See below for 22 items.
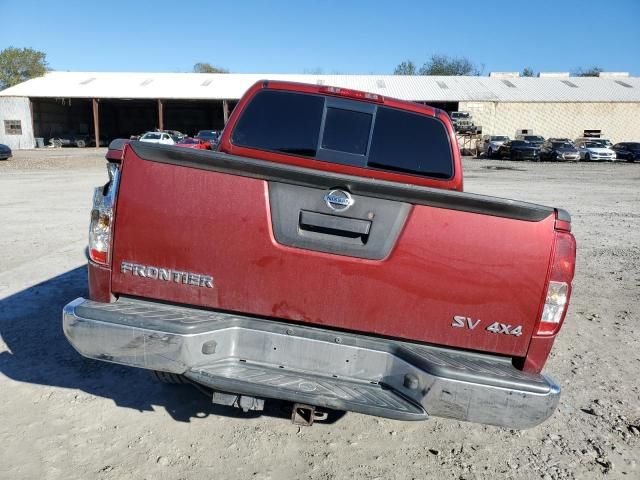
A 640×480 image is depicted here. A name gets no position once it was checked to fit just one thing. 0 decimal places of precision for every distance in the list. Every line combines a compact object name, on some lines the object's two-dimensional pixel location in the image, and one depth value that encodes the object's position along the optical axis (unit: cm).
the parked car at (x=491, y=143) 3972
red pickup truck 233
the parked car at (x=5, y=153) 2736
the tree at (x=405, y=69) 8750
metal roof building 4372
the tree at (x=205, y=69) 9206
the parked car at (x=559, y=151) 3503
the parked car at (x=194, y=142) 2758
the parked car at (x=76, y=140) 4671
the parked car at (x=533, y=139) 3698
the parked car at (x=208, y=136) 3459
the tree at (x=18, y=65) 6362
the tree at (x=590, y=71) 8726
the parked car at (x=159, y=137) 3139
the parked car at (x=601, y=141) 3716
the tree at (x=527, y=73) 9125
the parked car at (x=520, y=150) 3625
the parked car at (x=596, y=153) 3512
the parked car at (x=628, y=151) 3509
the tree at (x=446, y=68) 8538
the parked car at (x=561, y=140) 3650
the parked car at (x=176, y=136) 3480
